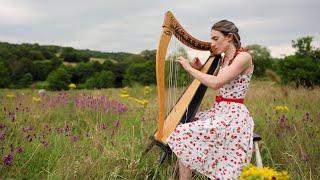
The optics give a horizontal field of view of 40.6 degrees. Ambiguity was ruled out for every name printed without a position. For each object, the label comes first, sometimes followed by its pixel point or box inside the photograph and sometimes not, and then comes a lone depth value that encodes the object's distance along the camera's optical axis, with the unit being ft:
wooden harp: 9.25
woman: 9.77
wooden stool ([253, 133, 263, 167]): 10.26
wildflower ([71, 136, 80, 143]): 12.02
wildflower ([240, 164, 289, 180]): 4.84
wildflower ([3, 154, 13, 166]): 9.16
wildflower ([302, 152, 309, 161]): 10.98
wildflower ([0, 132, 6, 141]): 10.08
